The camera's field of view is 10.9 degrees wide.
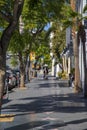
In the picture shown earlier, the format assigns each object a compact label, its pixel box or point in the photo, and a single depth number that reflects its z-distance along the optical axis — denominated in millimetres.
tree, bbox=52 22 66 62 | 60656
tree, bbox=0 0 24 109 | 11961
